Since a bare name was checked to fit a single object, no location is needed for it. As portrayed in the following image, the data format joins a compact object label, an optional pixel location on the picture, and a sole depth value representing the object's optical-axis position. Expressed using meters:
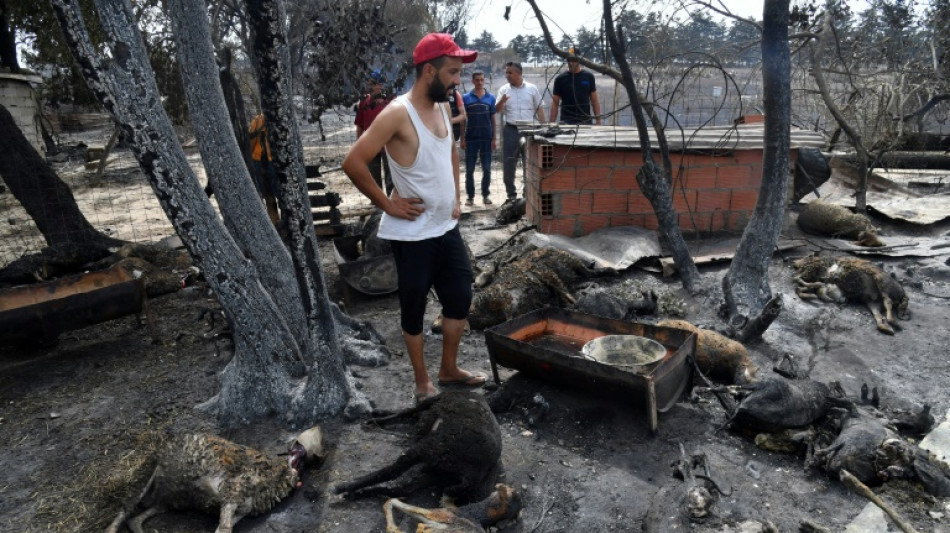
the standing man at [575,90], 9.04
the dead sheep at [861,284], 5.43
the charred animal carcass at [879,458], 3.02
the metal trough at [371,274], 6.17
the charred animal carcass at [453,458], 3.11
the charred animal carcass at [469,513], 2.73
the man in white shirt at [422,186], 3.54
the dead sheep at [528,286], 5.50
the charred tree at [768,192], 5.05
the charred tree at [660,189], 5.73
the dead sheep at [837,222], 7.16
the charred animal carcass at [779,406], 3.53
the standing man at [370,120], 8.49
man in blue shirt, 10.02
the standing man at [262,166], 6.93
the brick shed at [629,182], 7.12
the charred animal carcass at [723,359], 4.23
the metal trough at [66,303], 4.66
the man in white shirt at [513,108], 9.84
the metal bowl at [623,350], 4.04
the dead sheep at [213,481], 2.96
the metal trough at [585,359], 3.60
